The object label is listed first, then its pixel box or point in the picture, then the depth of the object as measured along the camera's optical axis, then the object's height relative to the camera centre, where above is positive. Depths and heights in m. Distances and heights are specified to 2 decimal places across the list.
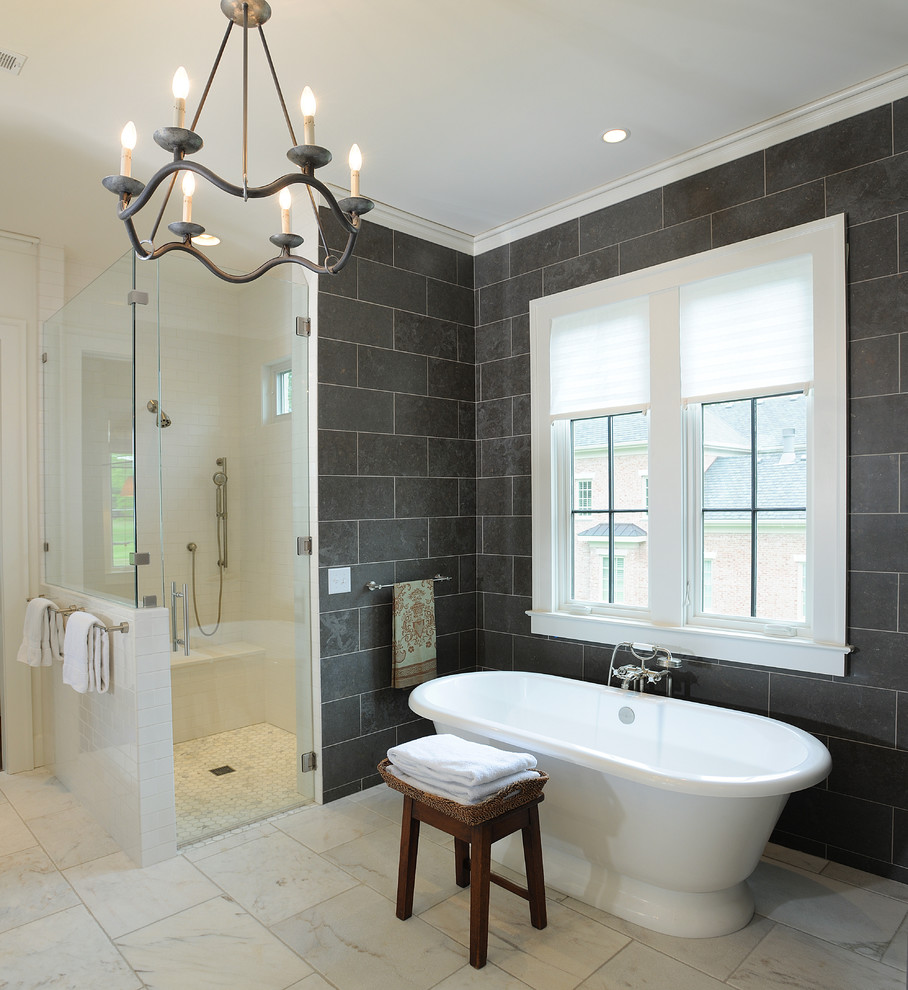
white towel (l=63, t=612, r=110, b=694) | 2.91 -0.69
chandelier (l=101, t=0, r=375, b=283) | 1.41 +0.69
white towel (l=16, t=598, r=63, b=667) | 3.38 -0.68
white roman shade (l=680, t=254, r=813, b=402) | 2.80 +0.67
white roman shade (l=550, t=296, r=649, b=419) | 3.32 +0.65
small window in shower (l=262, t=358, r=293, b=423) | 3.22 +0.47
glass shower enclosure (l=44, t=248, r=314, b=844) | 2.85 -0.02
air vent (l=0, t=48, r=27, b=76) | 2.29 +1.44
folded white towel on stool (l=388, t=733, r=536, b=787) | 2.18 -0.88
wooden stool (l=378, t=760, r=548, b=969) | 2.13 -1.08
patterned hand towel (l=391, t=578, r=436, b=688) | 3.52 -0.73
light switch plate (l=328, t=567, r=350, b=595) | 3.35 -0.43
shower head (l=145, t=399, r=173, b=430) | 2.81 +0.32
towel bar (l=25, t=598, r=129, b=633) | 3.27 -0.55
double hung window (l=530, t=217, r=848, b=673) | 2.72 +0.16
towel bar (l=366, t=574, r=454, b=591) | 3.49 -0.47
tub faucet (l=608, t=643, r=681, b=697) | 3.02 -0.79
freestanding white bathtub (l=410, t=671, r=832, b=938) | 2.16 -1.06
